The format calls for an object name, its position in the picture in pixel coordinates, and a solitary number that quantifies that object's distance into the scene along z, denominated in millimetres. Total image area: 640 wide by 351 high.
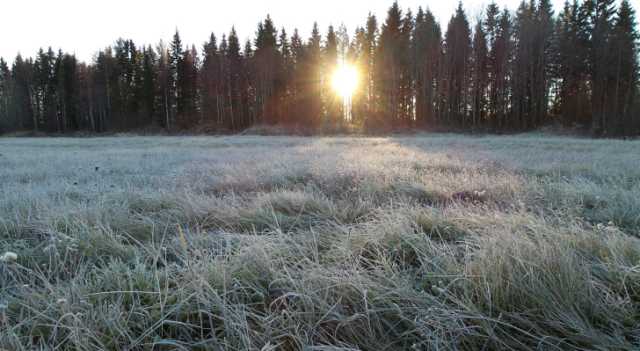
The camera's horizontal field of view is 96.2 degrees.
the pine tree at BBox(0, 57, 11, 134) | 41125
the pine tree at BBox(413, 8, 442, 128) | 28859
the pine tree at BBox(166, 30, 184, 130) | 37312
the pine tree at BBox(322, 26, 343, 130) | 33031
